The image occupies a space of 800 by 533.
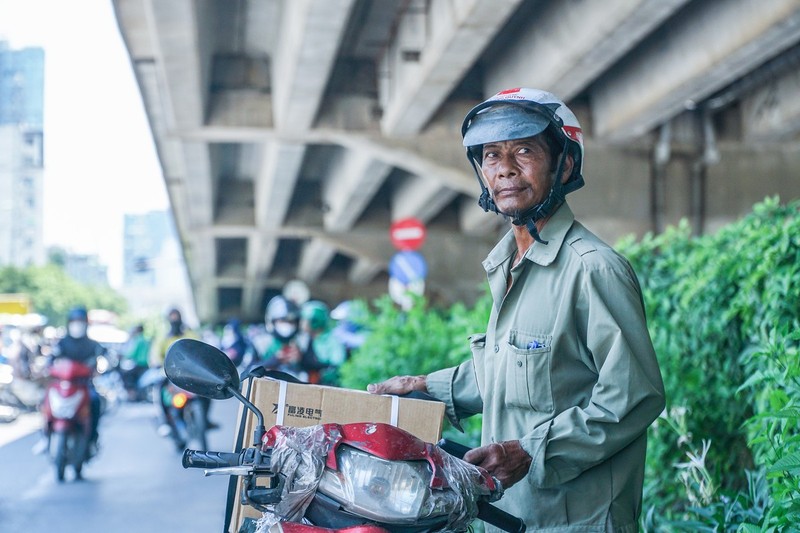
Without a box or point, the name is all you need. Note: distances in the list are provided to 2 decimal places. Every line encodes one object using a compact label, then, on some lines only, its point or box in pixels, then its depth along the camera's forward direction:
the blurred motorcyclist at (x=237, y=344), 14.88
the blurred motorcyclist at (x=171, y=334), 13.85
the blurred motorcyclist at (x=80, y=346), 11.52
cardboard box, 2.68
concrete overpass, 10.30
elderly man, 2.30
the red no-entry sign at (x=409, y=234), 16.16
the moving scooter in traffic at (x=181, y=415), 12.41
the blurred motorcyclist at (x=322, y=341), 11.86
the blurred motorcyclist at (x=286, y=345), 11.87
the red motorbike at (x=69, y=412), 10.87
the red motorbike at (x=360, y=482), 1.95
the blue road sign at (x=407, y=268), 13.91
